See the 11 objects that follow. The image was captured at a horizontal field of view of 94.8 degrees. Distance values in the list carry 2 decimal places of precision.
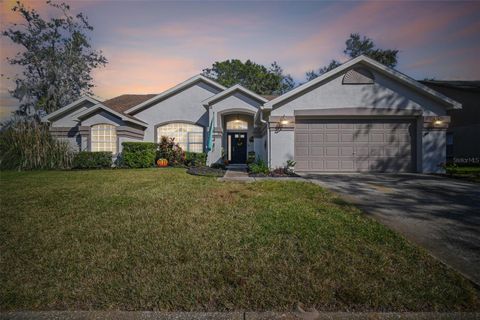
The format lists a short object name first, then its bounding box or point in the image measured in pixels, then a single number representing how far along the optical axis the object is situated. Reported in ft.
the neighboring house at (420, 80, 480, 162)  57.21
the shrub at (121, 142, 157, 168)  44.50
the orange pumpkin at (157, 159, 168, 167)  47.52
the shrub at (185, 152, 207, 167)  48.06
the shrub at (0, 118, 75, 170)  40.09
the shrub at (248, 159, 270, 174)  32.65
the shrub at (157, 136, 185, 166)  48.49
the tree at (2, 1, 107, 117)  85.30
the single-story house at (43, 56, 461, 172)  33.53
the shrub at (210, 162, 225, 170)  47.44
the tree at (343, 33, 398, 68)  130.31
